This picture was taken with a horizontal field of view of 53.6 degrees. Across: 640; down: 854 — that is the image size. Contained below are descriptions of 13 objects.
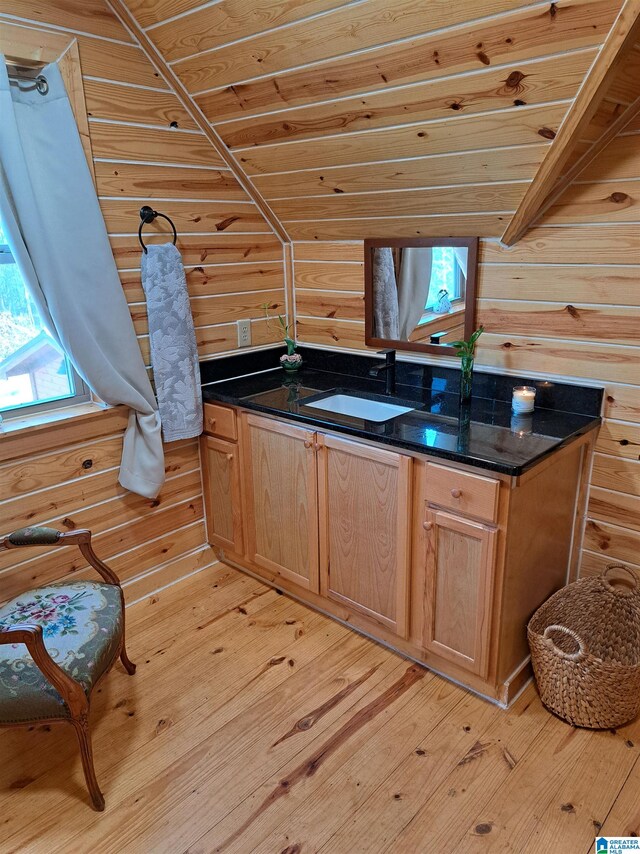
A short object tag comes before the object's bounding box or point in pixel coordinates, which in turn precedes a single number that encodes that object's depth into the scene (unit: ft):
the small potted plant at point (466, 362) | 7.54
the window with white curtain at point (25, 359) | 7.07
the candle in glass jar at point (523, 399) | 7.16
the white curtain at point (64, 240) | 6.53
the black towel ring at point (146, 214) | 7.79
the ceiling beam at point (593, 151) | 5.97
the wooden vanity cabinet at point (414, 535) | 6.28
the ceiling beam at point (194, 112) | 7.10
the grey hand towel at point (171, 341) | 7.91
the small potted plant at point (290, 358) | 9.65
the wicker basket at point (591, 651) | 6.11
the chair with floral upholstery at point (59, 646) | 5.39
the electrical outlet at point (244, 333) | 9.32
